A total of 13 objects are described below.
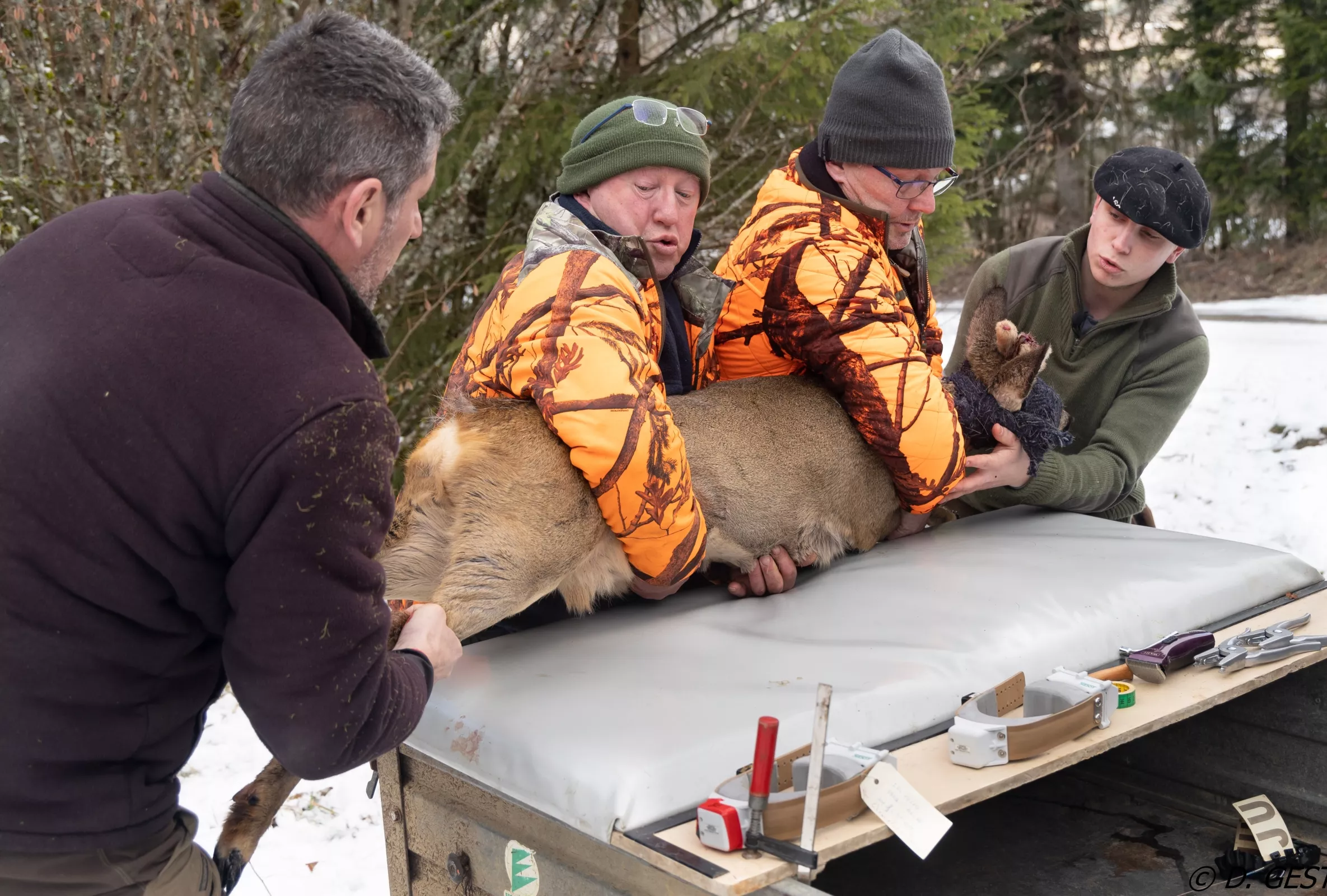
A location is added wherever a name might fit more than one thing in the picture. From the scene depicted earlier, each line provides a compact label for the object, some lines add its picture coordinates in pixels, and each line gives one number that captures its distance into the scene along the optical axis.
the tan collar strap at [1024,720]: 2.53
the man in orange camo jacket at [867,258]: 3.65
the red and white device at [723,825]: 2.18
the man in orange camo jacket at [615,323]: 2.95
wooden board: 2.13
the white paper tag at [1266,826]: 3.29
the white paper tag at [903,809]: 2.20
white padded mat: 2.51
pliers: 3.05
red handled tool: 2.15
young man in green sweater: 4.22
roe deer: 2.99
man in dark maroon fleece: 1.89
